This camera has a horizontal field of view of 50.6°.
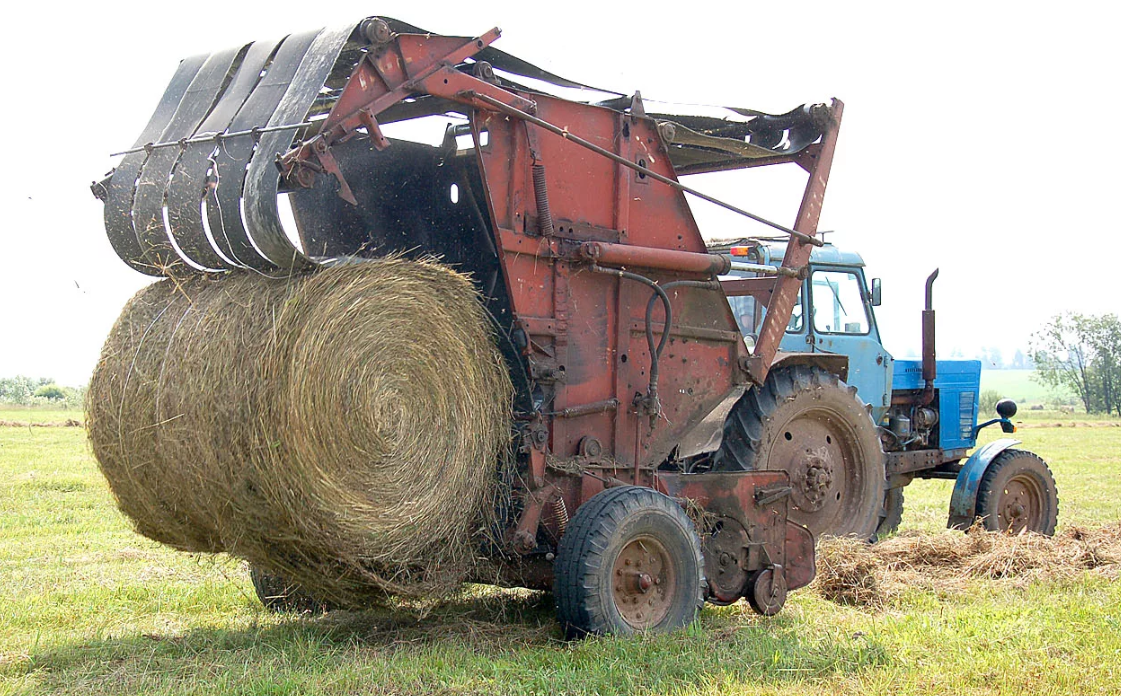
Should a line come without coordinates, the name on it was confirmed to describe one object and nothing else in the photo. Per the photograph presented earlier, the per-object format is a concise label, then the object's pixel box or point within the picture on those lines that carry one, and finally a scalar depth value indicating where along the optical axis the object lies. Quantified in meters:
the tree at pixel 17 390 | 49.25
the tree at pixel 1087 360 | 59.75
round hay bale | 5.93
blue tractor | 9.49
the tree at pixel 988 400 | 48.38
